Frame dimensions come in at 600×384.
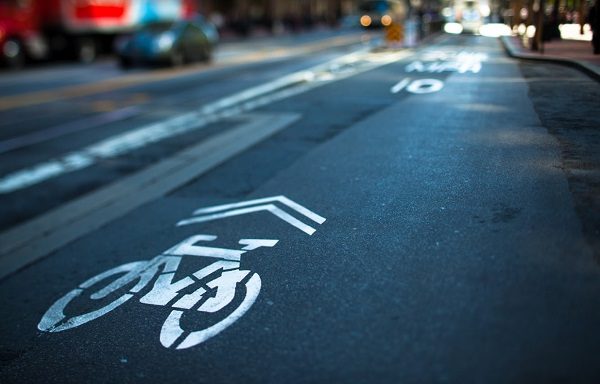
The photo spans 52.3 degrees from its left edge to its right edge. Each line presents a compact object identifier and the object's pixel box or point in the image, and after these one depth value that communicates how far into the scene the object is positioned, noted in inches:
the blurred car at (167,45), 904.3
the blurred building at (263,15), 2034.9
